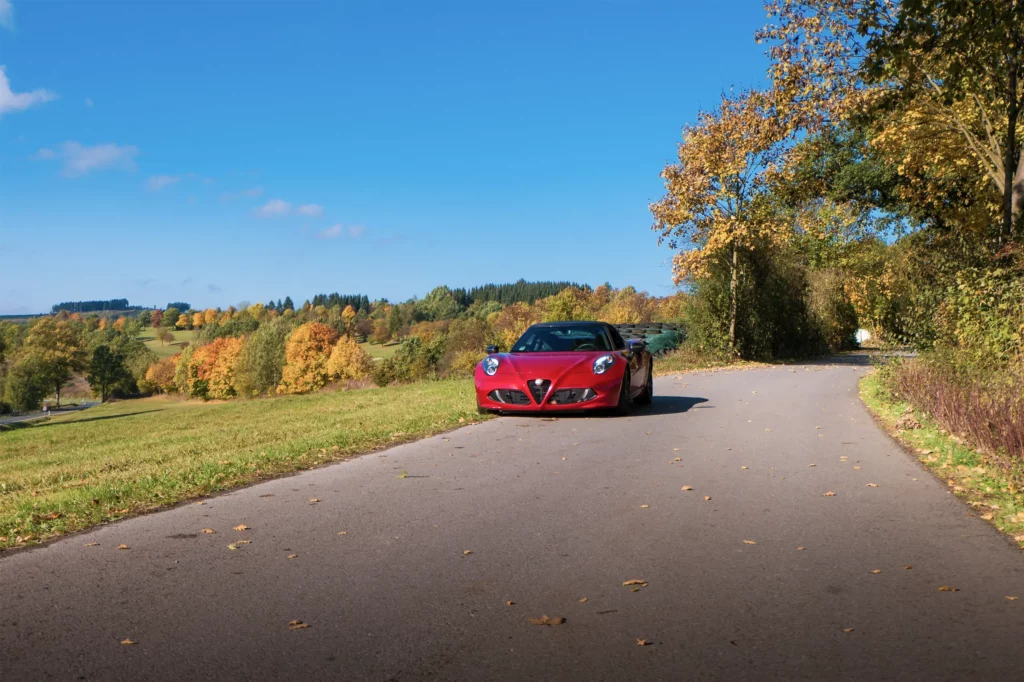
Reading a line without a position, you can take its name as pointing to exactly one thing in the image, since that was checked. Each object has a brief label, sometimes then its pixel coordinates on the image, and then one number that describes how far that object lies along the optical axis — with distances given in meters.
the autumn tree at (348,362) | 83.31
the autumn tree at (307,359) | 87.12
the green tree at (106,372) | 111.88
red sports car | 12.65
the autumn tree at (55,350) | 91.12
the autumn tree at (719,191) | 26.52
